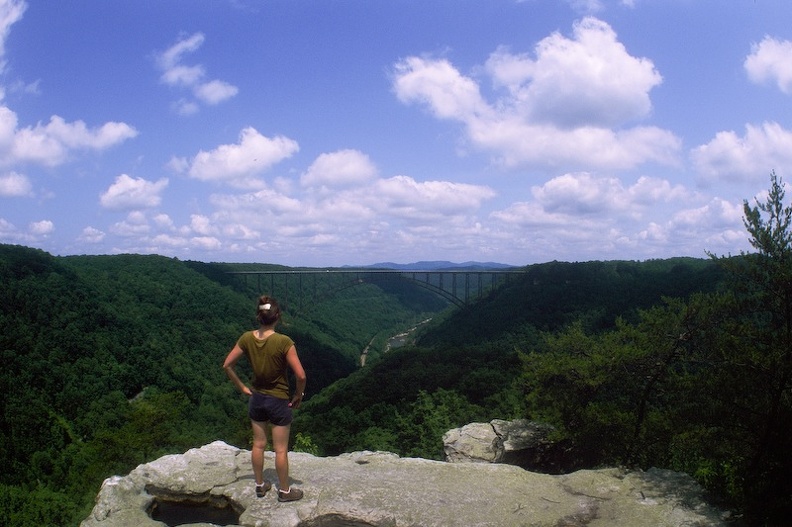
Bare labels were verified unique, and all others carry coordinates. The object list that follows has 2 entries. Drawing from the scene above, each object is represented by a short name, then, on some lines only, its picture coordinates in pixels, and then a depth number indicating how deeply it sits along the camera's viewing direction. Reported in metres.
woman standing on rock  5.36
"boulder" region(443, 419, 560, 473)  11.12
